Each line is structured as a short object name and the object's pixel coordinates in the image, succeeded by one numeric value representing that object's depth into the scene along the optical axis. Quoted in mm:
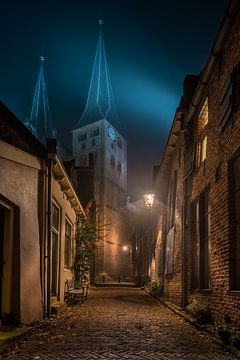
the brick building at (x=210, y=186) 8633
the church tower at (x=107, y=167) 64438
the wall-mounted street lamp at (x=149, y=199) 20062
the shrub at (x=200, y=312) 10117
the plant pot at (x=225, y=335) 7488
